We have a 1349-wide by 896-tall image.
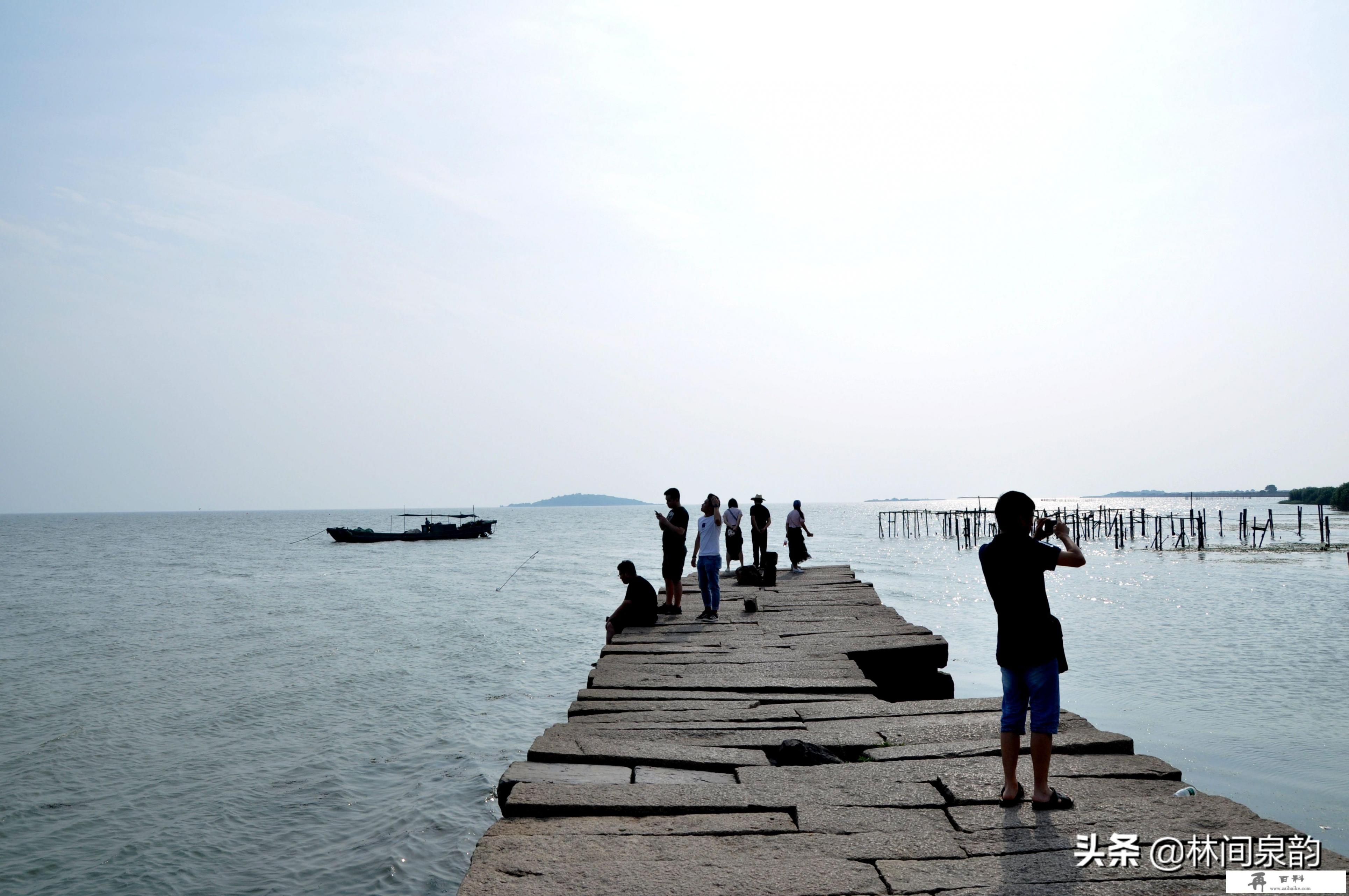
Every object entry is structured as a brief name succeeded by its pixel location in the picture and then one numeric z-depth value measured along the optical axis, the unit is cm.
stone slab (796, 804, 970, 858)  417
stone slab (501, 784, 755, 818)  477
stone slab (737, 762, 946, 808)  486
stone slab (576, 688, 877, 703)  764
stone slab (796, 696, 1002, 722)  697
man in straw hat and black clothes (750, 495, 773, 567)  1806
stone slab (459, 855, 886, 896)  377
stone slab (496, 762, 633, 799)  523
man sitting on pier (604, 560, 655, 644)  1173
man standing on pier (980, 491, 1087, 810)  449
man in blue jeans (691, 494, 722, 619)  1176
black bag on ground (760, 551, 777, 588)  1686
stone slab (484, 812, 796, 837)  446
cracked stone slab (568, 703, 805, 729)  690
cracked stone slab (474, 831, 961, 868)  412
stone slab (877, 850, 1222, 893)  376
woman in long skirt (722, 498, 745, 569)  1761
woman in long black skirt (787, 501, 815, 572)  1989
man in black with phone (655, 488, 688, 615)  1150
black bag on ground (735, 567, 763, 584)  1708
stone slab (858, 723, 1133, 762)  571
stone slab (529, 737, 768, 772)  564
